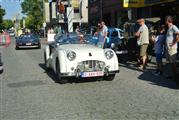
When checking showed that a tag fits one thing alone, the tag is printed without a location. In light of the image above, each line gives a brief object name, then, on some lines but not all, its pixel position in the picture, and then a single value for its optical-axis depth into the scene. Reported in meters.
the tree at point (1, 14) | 55.51
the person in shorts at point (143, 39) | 8.58
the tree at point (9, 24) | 107.44
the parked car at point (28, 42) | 19.31
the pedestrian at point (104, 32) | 10.72
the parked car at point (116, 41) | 10.77
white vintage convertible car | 6.78
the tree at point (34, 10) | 58.79
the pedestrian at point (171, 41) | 6.62
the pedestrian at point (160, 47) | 7.73
